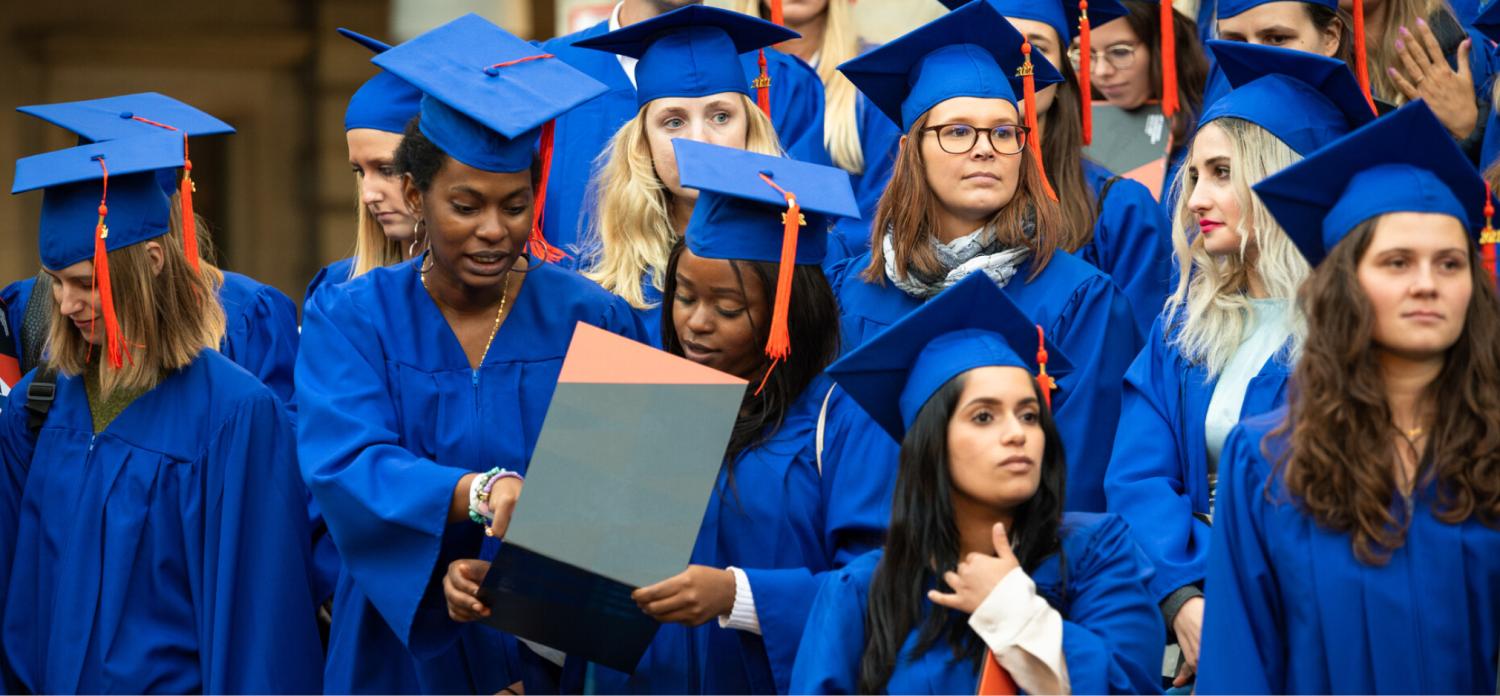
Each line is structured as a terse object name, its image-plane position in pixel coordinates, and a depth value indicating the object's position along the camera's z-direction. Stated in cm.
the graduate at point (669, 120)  1126
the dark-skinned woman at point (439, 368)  891
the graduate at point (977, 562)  763
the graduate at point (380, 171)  1155
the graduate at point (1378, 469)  729
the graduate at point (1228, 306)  926
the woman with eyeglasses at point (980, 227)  1009
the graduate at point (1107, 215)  1158
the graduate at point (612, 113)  1273
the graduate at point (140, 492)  994
